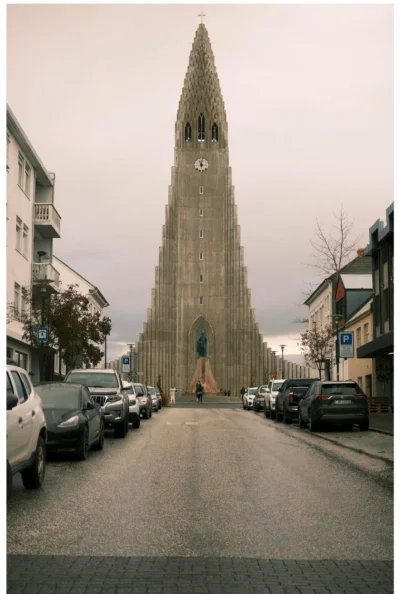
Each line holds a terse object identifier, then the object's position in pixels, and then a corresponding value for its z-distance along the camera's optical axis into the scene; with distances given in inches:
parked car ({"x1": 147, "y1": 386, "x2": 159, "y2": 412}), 1935.7
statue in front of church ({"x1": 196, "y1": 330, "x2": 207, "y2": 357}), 3680.6
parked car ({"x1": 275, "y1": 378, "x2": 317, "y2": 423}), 1302.3
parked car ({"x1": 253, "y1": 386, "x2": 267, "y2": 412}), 1940.8
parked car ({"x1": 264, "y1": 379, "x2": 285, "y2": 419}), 1517.0
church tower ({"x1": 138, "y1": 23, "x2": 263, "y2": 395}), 3661.4
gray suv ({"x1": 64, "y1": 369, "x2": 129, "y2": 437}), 911.7
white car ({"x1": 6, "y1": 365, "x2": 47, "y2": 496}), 399.9
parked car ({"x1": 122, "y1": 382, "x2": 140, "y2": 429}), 1117.1
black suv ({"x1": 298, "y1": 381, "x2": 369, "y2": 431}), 1037.8
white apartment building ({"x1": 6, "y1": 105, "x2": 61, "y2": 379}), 1565.0
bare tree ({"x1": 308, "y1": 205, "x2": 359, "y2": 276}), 1759.4
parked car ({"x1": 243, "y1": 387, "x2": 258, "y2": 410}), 2209.6
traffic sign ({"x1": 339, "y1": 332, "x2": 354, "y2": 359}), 1300.4
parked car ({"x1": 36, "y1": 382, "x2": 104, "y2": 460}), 616.1
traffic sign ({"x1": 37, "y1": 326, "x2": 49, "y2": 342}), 1294.3
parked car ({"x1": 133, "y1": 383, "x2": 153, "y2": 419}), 1426.8
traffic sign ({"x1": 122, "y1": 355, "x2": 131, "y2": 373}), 2508.6
